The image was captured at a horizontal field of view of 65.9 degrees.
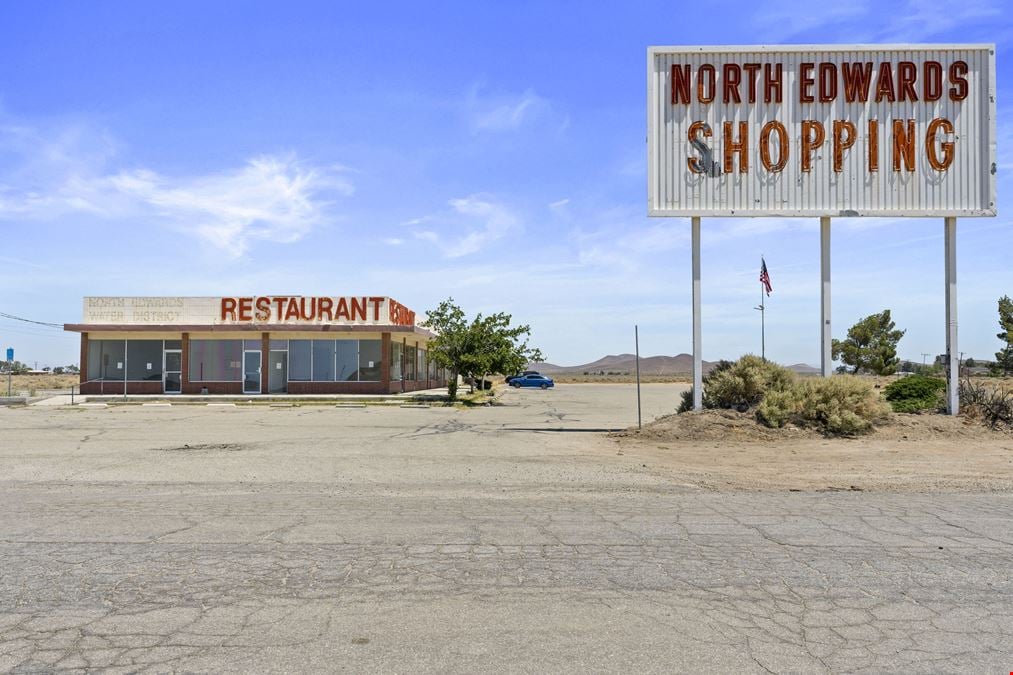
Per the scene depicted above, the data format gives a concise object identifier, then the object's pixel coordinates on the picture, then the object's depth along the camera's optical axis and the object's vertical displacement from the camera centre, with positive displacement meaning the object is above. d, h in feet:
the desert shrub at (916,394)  61.93 -2.58
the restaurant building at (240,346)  134.62 +2.52
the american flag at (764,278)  94.89 +10.35
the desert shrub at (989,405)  55.52 -3.06
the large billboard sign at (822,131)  58.39 +17.48
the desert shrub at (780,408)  54.65 -3.23
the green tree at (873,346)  156.04 +3.41
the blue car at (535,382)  216.54 -5.76
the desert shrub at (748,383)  58.59 -1.57
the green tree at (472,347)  120.26 +2.21
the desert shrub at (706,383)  61.82 -1.67
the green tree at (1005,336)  145.28 +5.23
